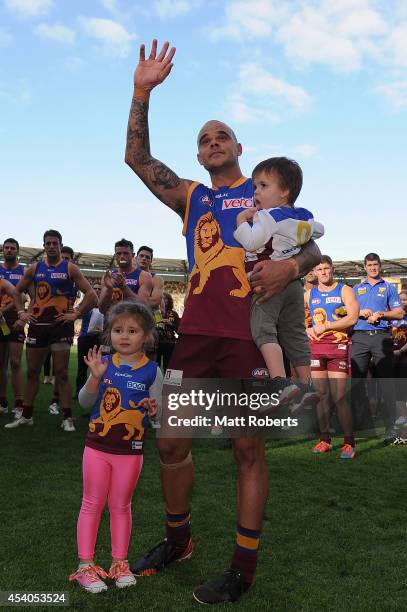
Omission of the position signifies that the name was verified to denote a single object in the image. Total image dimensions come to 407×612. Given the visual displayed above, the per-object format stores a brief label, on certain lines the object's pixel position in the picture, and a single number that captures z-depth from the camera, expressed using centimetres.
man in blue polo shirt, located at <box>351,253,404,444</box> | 720
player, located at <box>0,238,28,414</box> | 739
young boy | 264
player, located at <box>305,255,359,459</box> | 613
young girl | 278
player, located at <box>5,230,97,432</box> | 663
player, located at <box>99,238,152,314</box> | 637
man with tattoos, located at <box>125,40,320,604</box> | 274
